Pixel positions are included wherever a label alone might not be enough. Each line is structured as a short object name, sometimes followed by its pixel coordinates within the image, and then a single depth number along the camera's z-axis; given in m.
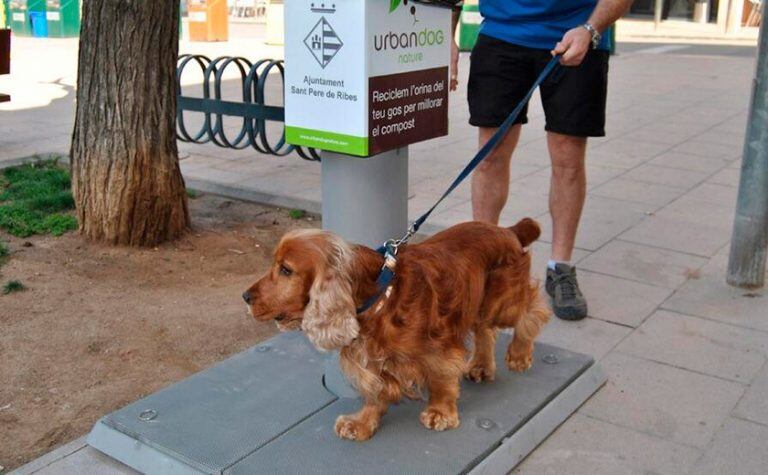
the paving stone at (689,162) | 7.93
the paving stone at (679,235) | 5.61
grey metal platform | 2.95
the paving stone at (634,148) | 8.59
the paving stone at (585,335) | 4.12
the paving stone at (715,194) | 6.74
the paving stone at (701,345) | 3.90
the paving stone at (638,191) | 6.84
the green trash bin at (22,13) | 22.08
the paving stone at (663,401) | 3.37
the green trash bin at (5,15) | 22.44
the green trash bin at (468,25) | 18.77
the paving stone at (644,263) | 5.05
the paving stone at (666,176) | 7.40
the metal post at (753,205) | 4.74
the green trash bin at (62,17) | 21.84
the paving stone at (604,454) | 3.09
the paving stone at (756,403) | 3.46
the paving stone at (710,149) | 8.49
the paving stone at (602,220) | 5.76
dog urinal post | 3.03
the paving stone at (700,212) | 6.20
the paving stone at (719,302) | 4.45
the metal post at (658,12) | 25.95
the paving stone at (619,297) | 4.50
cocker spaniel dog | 2.66
